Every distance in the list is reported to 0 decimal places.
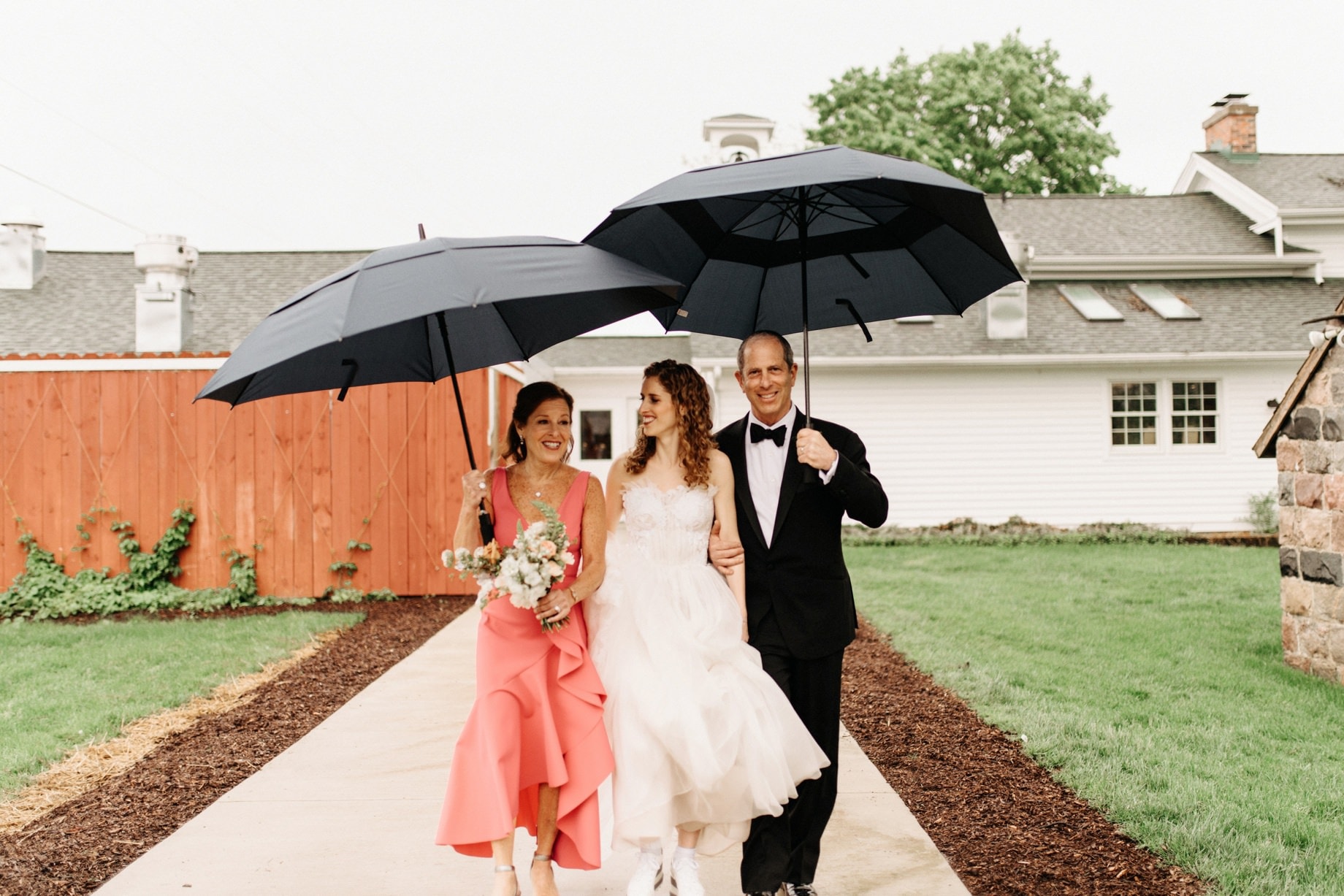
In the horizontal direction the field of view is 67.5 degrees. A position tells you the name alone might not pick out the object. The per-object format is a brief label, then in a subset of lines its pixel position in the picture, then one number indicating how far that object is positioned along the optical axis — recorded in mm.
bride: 3201
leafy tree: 32438
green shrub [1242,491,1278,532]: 16578
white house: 16516
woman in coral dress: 3248
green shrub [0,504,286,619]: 9859
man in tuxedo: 3439
